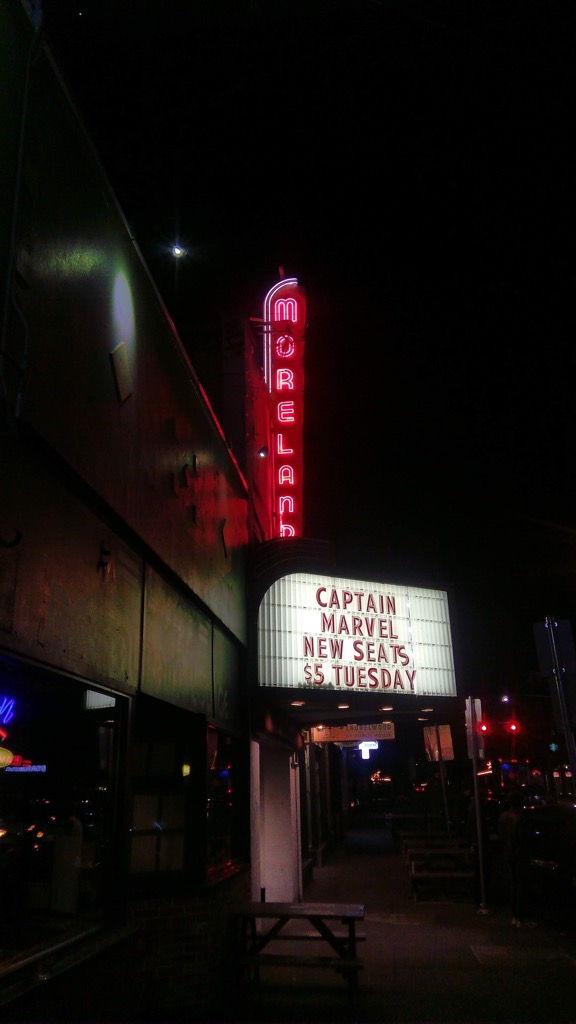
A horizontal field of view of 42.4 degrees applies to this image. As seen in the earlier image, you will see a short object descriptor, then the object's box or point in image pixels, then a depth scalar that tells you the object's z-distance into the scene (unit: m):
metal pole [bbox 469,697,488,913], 12.35
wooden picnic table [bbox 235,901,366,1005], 7.50
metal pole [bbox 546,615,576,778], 8.25
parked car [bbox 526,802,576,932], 12.10
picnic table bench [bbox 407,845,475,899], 13.43
